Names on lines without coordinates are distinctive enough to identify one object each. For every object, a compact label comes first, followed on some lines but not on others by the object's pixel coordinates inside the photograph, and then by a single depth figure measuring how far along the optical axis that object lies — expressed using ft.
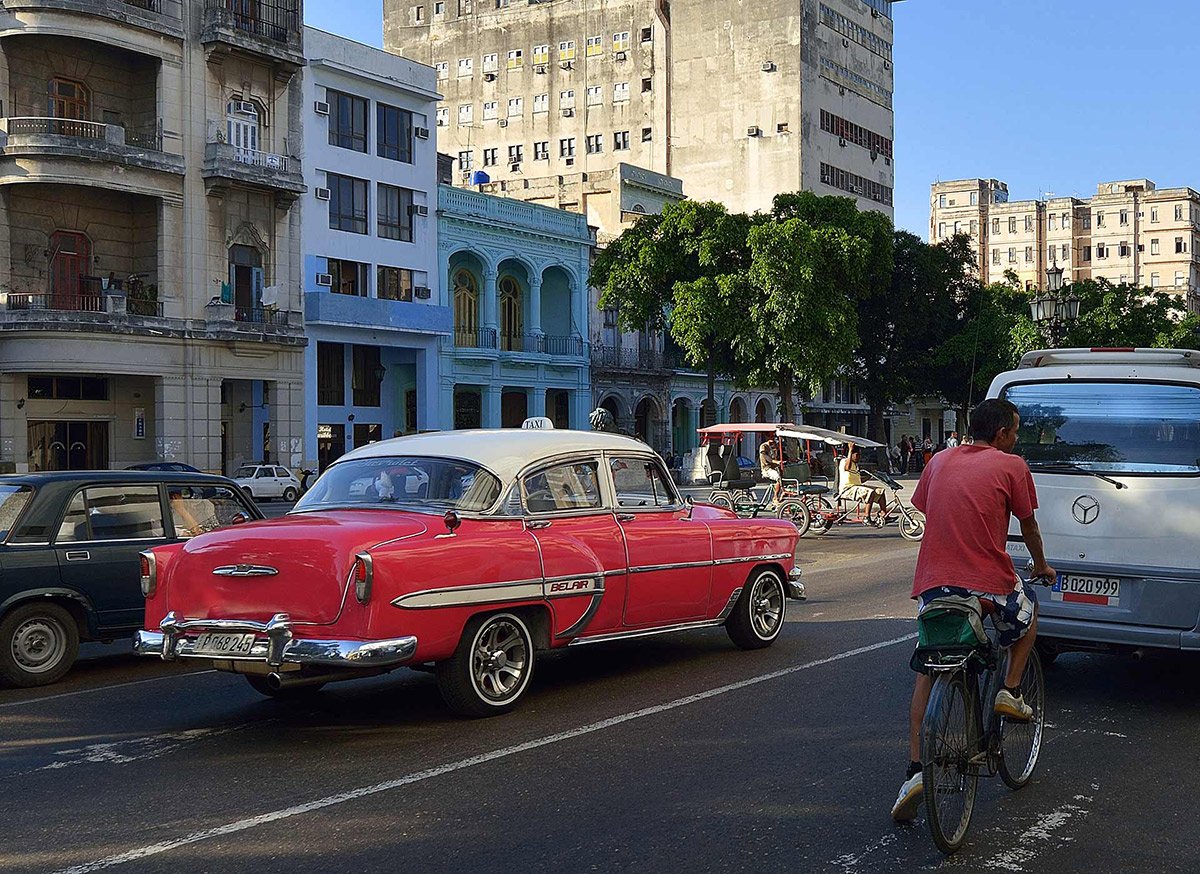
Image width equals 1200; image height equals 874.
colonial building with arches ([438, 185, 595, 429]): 152.25
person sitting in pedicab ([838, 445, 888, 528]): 77.97
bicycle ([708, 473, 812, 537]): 71.82
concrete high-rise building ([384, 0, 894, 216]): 229.66
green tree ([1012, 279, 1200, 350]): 208.23
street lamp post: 108.27
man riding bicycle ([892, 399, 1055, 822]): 18.56
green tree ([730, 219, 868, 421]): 135.95
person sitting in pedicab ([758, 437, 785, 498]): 80.84
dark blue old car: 29.63
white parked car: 120.26
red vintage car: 23.11
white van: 25.22
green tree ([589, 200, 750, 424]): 139.64
